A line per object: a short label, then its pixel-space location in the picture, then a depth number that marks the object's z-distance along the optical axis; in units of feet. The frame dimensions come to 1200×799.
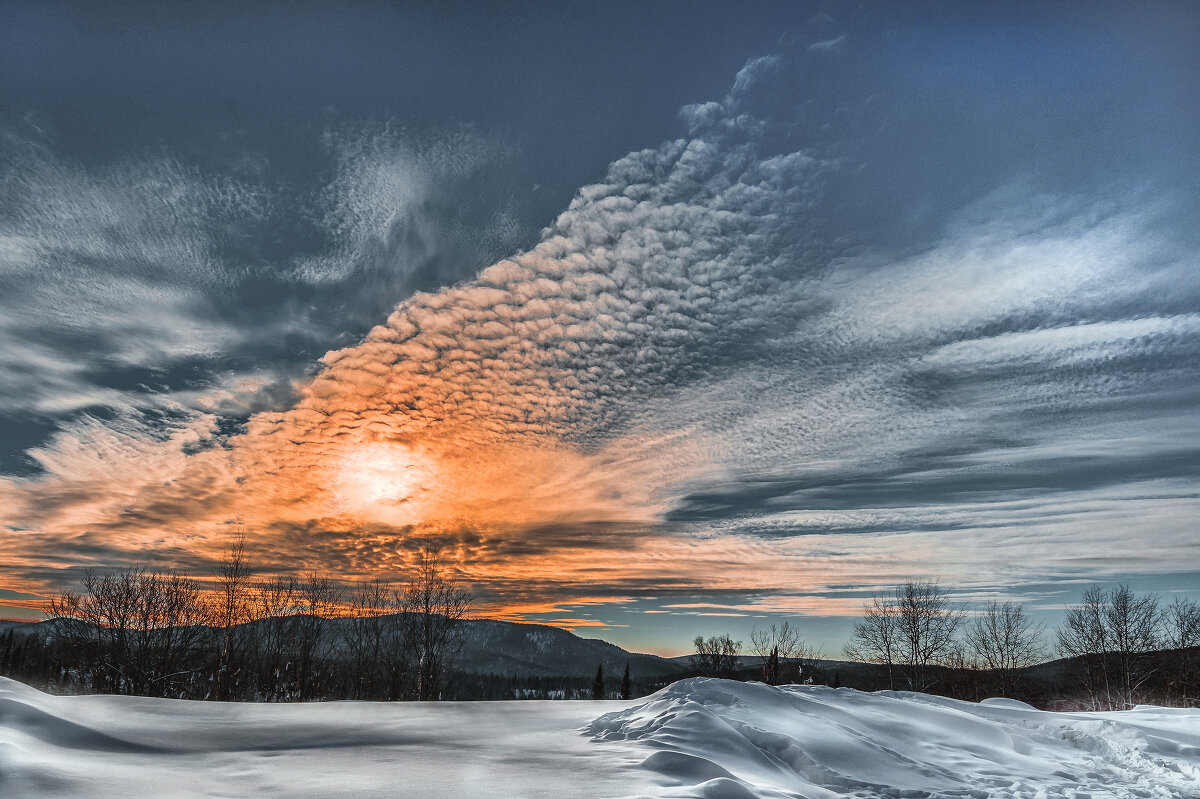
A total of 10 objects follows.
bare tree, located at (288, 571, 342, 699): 200.95
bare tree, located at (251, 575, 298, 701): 203.72
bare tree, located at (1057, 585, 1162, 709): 167.04
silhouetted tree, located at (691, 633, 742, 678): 302.82
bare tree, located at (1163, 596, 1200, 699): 166.20
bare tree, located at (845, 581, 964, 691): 184.03
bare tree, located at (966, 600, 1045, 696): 203.62
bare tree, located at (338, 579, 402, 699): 215.92
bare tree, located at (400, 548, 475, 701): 174.60
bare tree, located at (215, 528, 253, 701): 160.15
